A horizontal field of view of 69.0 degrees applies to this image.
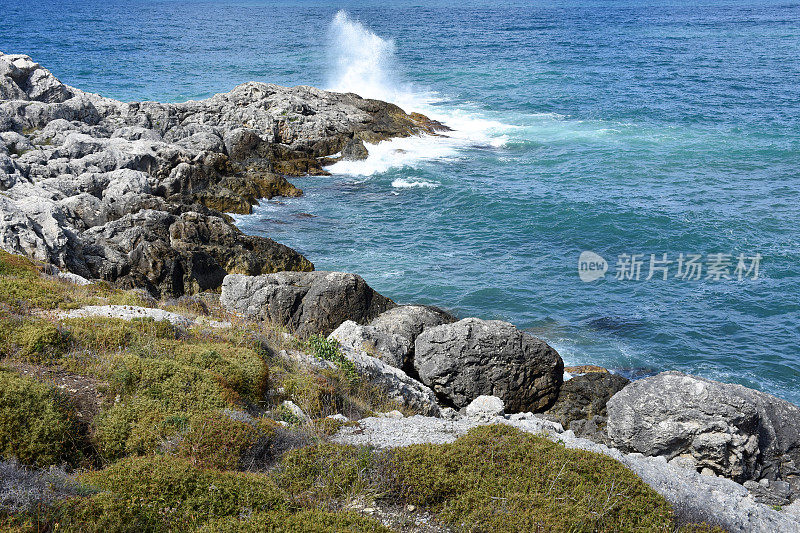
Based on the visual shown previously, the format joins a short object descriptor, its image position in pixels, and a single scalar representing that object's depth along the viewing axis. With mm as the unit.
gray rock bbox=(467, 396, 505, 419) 15148
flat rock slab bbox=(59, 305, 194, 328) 13711
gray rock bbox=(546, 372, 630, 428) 18000
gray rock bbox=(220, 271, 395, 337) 20000
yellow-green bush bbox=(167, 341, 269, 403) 11773
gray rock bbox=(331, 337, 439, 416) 15039
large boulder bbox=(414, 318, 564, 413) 17969
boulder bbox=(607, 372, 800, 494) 13609
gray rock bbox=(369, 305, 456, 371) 18406
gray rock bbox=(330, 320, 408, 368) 17266
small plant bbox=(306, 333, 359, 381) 14547
